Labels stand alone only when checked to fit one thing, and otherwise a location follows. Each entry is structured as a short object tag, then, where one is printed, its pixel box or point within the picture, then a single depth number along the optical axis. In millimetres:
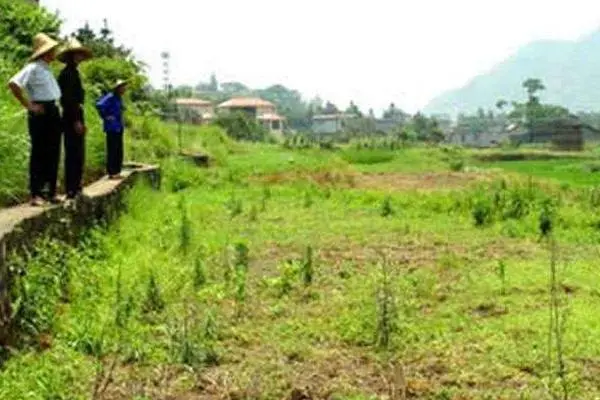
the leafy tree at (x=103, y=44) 28375
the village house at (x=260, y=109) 106400
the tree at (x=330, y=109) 130000
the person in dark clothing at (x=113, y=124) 13445
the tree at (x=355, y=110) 109200
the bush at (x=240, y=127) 60469
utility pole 27334
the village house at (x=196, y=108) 59844
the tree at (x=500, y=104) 94938
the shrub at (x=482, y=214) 12547
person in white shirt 8125
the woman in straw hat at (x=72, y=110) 9227
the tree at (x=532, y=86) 98406
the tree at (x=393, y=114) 128050
